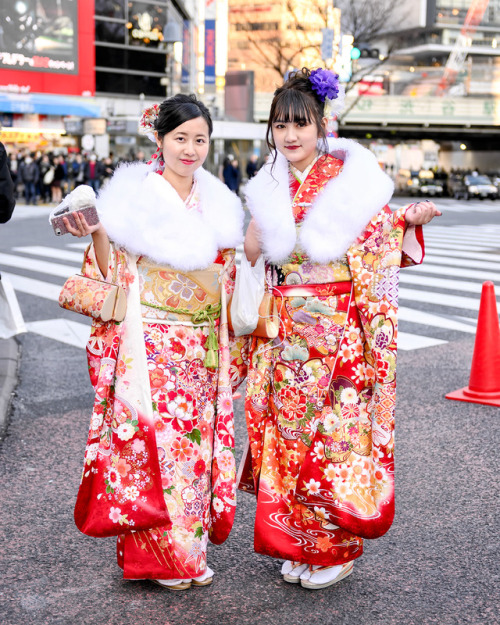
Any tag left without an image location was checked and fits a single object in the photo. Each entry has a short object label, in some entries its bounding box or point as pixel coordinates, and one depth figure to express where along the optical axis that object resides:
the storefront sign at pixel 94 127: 29.89
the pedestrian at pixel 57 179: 21.39
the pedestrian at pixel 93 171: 21.03
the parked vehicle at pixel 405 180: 37.59
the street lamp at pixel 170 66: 37.22
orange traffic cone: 4.79
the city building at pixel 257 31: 62.49
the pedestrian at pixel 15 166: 21.86
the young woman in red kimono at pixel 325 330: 2.57
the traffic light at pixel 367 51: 20.98
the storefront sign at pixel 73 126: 29.48
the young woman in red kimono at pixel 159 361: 2.54
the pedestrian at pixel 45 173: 21.28
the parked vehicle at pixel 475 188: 30.62
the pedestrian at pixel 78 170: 21.47
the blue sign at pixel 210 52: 43.81
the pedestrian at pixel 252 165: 23.52
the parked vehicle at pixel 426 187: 35.03
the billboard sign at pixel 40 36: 28.47
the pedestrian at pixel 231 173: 22.73
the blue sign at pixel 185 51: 43.47
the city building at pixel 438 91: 42.13
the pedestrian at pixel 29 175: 21.00
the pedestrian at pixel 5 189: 3.78
